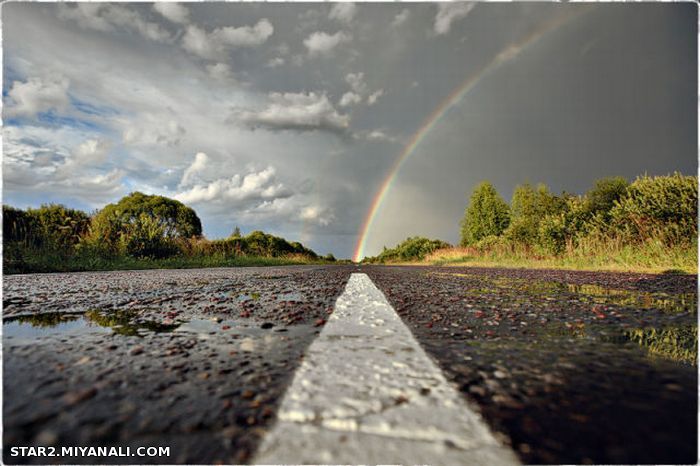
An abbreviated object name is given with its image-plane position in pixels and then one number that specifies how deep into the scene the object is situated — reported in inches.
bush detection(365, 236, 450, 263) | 2163.1
